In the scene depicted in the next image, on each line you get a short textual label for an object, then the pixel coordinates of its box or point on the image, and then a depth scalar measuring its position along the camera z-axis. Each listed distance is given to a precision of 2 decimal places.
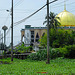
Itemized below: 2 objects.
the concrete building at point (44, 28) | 87.06
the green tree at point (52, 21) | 60.97
